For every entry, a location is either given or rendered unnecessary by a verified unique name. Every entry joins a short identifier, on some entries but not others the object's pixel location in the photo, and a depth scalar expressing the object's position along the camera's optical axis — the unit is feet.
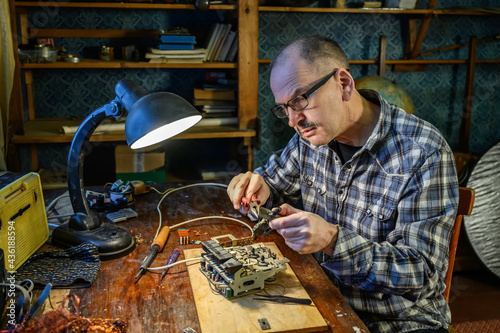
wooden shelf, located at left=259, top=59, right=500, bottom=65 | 11.57
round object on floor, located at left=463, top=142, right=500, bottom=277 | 10.01
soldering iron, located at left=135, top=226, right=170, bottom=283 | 4.21
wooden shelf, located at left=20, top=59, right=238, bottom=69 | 9.52
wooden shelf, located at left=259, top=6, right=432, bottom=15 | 10.30
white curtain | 8.64
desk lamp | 3.76
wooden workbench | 3.48
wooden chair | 4.78
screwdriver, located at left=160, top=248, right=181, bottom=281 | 4.22
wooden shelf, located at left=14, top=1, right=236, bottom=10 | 9.55
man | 3.93
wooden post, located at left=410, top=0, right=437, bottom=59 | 10.92
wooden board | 3.36
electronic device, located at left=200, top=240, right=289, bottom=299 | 3.73
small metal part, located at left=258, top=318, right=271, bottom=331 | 3.33
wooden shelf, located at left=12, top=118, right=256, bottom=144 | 9.27
